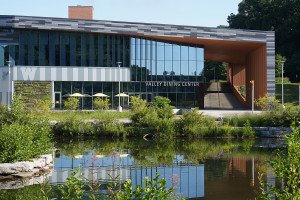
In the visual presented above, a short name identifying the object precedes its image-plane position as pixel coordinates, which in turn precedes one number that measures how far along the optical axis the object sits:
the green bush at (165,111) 32.38
